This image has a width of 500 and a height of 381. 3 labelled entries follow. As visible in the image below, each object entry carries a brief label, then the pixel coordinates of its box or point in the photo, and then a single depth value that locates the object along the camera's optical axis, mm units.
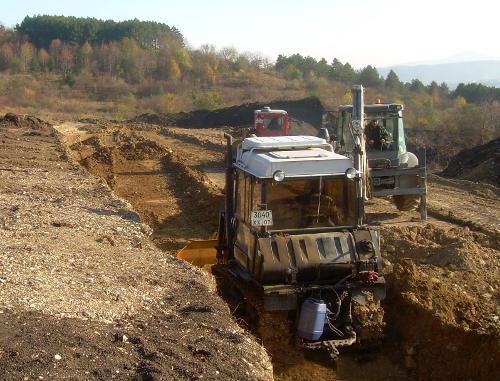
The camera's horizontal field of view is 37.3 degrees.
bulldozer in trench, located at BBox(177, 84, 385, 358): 8180
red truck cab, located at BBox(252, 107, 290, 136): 23812
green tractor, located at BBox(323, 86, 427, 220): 15961
